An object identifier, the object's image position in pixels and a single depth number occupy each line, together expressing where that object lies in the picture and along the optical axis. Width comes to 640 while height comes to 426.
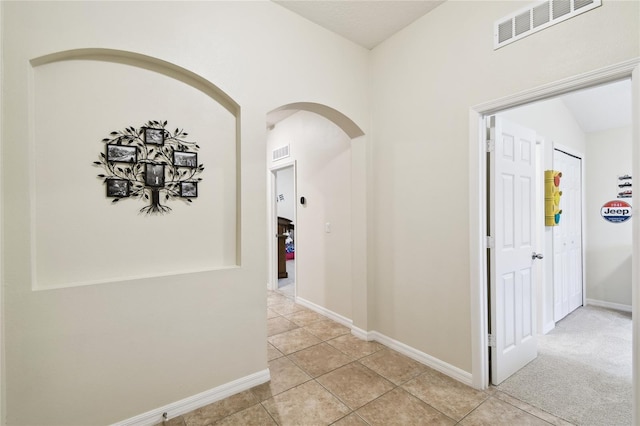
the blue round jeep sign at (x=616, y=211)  4.14
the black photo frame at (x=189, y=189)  2.12
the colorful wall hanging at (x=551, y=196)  3.41
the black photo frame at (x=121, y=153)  1.87
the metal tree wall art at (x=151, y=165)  1.89
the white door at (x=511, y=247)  2.31
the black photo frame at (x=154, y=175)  1.98
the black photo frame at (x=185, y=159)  2.09
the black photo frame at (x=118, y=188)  1.87
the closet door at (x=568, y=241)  3.69
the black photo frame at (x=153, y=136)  1.99
